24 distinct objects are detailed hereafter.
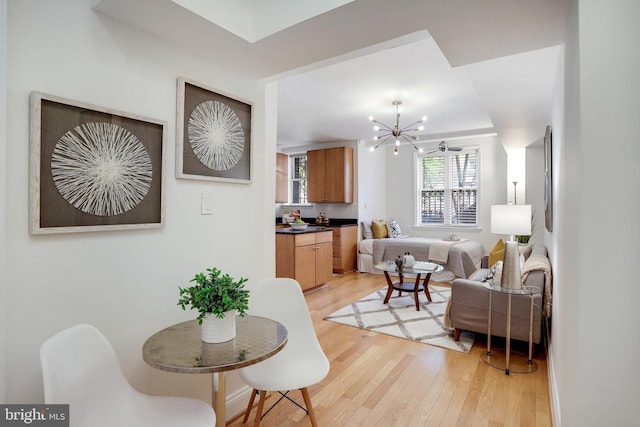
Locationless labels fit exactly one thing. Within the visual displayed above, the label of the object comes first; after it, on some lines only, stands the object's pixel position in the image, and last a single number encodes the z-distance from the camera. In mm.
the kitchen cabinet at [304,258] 4668
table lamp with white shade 2619
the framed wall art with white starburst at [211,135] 1777
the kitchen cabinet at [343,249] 6141
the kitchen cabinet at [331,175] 6461
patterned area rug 3234
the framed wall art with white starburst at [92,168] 1280
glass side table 2578
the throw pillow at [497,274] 2824
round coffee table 4109
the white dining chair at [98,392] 1126
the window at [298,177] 7504
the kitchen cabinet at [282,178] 7133
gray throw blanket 5359
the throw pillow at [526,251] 3923
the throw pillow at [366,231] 6633
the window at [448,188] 6563
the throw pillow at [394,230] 6623
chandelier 4673
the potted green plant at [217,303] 1380
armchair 2752
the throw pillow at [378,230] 6566
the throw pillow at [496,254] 3798
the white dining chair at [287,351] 1662
